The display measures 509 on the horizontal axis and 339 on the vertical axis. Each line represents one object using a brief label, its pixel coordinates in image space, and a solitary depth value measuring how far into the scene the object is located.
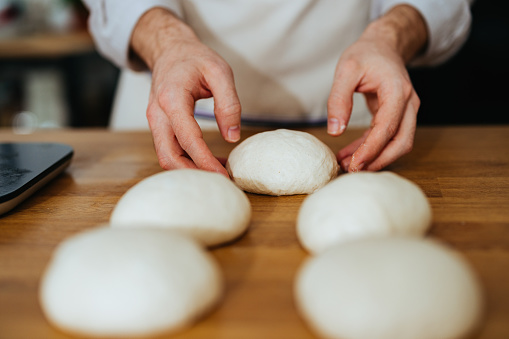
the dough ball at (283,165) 1.01
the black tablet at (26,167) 0.99
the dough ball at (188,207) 0.79
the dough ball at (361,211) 0.75
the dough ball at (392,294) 0.57
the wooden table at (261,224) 0.65
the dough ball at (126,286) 0.60
